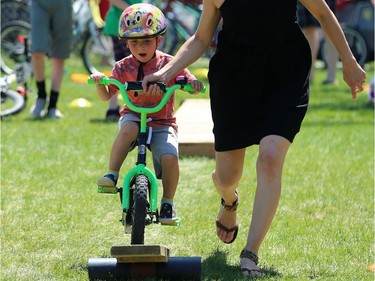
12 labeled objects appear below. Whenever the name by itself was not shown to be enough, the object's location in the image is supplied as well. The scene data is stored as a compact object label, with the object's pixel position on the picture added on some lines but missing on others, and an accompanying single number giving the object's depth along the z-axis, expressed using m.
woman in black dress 10.26
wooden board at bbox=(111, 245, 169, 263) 9.57
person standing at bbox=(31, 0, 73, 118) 21.61
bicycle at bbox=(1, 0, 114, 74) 30.27
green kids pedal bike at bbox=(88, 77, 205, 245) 10.34
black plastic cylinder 9.99
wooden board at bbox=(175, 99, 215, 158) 17.61
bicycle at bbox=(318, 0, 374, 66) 32.91
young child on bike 10.94
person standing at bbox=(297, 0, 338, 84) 25.42
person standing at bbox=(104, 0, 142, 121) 20.14
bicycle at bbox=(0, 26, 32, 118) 22.36
